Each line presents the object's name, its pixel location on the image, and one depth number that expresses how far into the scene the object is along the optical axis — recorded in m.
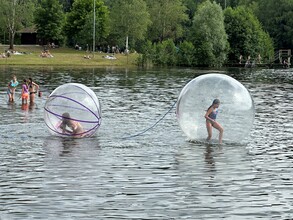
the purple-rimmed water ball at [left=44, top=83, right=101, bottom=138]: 25.47
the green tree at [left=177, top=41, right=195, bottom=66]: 114.62
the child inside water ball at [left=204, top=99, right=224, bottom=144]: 23.94
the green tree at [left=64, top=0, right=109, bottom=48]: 123.81
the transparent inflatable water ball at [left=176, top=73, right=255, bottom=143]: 24.12
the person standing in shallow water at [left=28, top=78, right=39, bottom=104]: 39.91
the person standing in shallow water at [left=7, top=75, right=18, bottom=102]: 41.25
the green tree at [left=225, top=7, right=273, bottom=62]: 123.38
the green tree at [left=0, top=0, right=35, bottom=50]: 120.56
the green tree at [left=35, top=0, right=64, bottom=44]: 127.75
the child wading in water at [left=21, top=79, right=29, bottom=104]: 39.28
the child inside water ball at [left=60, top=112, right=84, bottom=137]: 25.73
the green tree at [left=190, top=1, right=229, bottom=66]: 115.06
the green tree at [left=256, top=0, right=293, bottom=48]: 141.88
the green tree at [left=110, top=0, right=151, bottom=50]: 122.44
